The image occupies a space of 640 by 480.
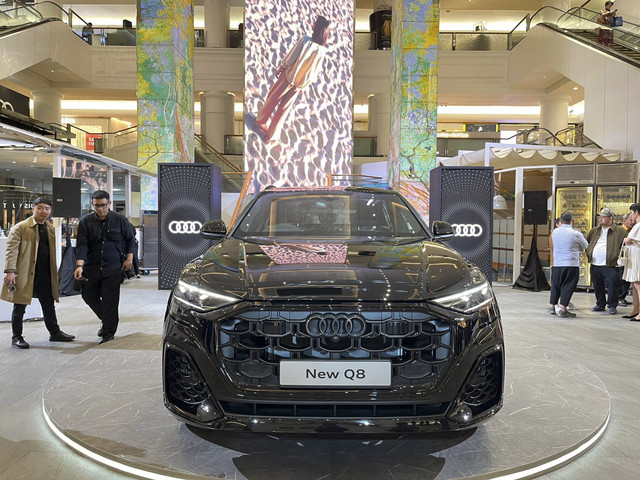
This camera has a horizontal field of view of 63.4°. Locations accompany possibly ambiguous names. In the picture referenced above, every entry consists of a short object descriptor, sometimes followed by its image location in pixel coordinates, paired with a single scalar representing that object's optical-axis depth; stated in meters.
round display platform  2.33
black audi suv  2.00
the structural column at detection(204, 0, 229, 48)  21.09
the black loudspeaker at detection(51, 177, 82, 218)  7.55
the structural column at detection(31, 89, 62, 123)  21.09
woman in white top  6.54
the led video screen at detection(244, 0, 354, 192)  13.11
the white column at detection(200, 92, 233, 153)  21.12
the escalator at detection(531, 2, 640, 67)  12.48
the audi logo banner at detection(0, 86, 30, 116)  15.42
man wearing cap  7.15
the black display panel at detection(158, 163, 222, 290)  7.21
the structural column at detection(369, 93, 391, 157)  21.09
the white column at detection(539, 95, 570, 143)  20.44
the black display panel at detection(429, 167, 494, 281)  6.84
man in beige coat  4.59
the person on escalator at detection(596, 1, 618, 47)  13.64
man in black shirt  4.70
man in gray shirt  6.61
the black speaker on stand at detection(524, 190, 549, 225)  9.59
